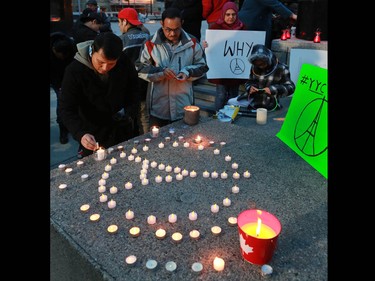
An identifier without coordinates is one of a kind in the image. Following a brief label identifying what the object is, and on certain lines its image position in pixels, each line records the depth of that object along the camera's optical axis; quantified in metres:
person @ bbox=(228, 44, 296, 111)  3.54
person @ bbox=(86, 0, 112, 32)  5.66
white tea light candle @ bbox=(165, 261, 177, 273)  1.42
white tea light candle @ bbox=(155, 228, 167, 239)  1.61
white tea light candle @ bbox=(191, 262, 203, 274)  1.40
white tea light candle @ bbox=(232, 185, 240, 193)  2.03
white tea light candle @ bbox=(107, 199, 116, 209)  1.88
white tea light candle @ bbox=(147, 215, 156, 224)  1.74
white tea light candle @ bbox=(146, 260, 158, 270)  1.42
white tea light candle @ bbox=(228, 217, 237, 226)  1.72
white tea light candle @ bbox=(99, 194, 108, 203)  1.94
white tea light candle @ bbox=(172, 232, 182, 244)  1.60
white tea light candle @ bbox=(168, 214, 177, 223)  1.75
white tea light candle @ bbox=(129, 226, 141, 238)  1.63
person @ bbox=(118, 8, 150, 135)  4.45
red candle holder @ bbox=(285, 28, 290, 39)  5.42
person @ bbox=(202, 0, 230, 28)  5.15
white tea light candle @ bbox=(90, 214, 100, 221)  1.76
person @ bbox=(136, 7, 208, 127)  3.39
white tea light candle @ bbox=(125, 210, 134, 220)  1.78
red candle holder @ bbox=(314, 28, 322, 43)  5.01
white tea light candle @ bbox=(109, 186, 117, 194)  2.03
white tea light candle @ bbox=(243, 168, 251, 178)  2.23
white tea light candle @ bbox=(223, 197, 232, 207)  1.91
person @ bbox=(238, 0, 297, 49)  4.89
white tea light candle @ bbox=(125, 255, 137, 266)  1.44
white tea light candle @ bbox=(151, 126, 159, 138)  2.90
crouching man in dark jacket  2.61
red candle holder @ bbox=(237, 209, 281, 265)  1.40
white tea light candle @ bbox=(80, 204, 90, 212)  1.84
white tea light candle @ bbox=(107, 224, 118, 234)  1.65
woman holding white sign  4.55
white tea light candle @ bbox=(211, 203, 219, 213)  1.84
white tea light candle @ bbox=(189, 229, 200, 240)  1.62
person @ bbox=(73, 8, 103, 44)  5.21
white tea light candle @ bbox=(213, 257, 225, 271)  1.42
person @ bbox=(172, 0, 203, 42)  5.65
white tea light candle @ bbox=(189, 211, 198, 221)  1.77
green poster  2.33
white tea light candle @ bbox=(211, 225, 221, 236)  1.65
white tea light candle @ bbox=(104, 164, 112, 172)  2.31
